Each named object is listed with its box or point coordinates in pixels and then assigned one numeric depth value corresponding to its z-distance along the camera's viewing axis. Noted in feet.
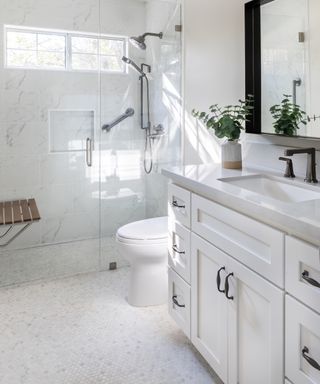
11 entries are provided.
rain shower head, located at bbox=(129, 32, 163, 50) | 10.18
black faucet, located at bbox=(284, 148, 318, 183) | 5.29
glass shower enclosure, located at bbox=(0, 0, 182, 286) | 9.78
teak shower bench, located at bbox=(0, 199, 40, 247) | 8.07
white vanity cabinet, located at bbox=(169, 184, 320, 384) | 3.33
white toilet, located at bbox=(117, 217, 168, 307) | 7.22
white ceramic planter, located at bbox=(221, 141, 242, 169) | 6.31
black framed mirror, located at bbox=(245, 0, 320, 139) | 5.55
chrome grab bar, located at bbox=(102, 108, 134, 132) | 10.29
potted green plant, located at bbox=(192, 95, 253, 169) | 6.21
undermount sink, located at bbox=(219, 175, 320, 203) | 5.14
